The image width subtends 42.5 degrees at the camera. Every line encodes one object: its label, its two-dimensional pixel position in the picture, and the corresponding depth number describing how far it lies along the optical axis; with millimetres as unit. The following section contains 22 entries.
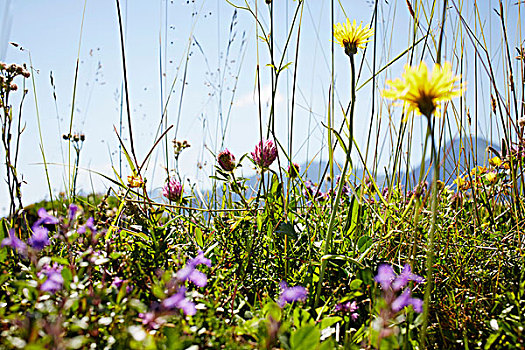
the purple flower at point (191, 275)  392
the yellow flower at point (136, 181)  576
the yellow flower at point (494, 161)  648
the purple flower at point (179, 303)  367
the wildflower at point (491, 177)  646
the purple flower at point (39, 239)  405
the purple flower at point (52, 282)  376
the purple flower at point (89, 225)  412
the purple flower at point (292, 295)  402
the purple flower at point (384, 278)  396
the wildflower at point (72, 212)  423
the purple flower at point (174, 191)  617
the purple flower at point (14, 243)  396
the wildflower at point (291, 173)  589
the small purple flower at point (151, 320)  356
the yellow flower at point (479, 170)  643
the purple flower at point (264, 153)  565
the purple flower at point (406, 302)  384
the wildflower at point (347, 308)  449
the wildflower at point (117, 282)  424
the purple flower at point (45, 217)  419
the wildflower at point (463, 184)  643
